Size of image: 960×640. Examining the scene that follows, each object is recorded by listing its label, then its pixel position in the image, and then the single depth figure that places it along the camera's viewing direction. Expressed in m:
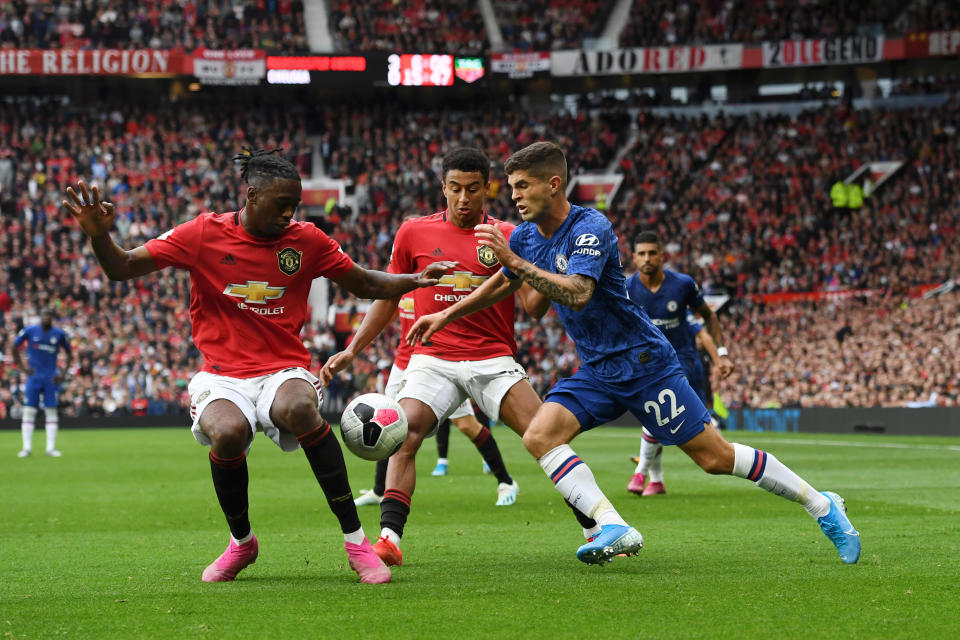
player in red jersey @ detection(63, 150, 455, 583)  6.46
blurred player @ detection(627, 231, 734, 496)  11.90
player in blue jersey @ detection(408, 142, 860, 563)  6.75
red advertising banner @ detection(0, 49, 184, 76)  43.00
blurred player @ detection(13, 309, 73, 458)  20.39
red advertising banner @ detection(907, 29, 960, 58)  40.34
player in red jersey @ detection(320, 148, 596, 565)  7.73
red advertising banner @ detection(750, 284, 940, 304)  32.78
